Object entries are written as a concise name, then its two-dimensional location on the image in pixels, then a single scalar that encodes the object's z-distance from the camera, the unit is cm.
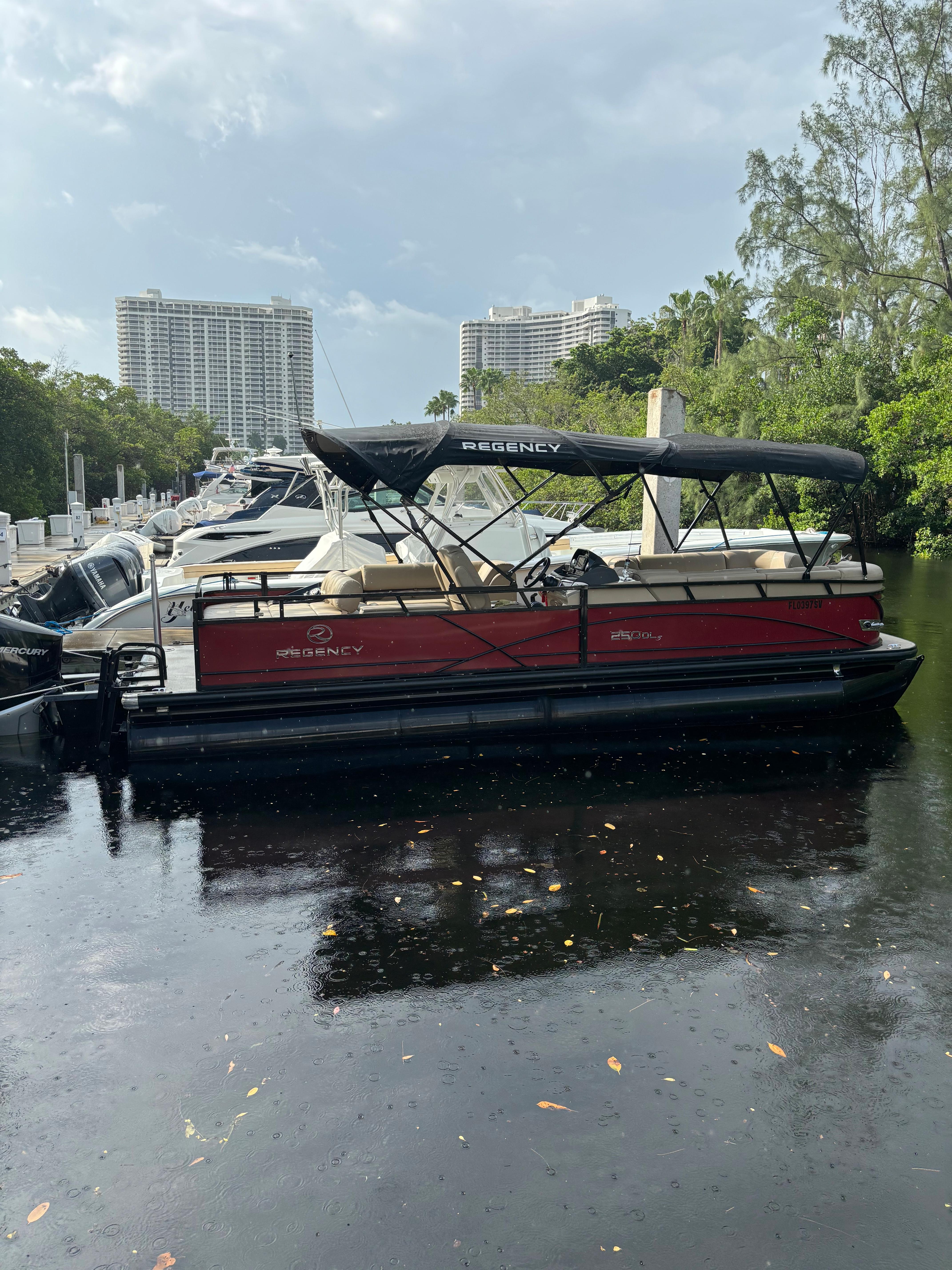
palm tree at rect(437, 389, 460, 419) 10731
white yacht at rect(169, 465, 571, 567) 1166
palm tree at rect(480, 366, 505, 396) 7756
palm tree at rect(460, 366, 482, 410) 9469
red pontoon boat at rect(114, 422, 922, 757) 761
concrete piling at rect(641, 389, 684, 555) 1343
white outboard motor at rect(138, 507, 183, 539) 2830
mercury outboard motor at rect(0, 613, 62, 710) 805
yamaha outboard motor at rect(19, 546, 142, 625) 1323
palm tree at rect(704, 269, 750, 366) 4788
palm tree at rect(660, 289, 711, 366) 5278
